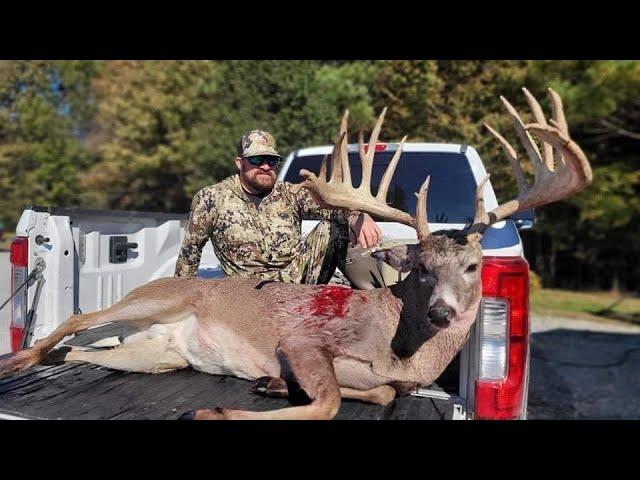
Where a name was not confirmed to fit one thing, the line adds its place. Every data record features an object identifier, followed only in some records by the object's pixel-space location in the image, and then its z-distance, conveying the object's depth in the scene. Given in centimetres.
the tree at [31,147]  2127
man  421
